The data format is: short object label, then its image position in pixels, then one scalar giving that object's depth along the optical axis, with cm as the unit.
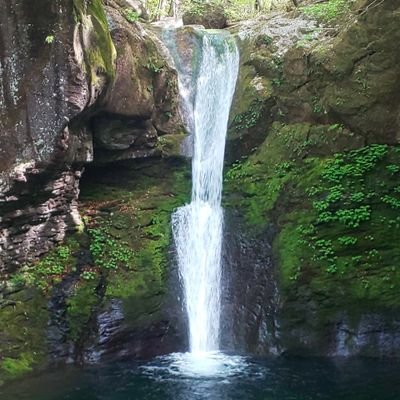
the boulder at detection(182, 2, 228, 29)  1506
